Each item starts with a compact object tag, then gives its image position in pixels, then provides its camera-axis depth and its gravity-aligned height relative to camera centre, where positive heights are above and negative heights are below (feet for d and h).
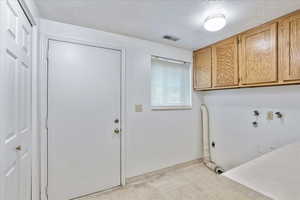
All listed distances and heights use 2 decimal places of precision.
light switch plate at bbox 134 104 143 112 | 7.57 -0.39
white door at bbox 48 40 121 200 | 5.86 -0.83
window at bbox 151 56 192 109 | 8.49 +1.02
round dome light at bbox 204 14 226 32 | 5.25 +2.89
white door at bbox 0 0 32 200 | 3.10 -0.06
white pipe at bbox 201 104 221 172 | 9.51 -2.47
